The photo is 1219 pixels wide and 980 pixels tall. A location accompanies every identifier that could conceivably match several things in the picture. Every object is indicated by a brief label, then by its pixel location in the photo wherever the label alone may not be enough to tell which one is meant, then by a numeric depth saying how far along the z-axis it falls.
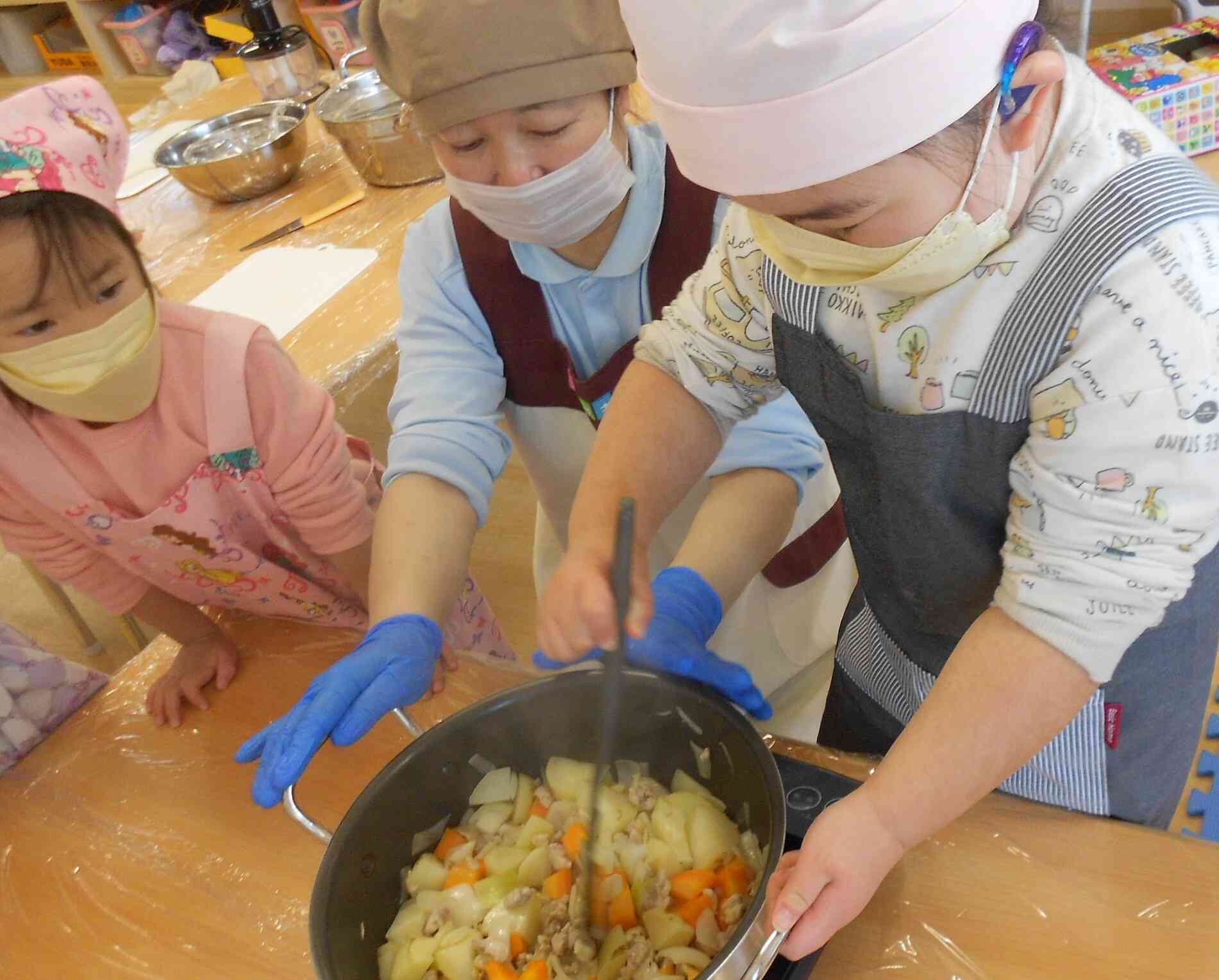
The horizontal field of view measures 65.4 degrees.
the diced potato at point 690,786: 0.69
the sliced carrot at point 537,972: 0.63
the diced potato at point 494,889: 0.69
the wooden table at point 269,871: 0.60
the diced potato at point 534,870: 0.70
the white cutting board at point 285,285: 1.56
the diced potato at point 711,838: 0.66
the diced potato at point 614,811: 0.70
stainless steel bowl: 1.83
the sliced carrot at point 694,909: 0.63
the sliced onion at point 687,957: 0.61
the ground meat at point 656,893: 0.65
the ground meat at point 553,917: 0.66
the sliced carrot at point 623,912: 0.66
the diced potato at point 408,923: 0.68
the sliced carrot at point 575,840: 0.69
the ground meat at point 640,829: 0.69
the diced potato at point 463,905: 0.68
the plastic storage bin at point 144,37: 3.18
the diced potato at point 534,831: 0.72
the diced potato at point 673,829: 0.67
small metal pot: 1.72
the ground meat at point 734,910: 0.62
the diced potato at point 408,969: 0.65
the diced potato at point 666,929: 0.63
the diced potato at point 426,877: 0.70
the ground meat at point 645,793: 0.72
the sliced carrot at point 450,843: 0.73
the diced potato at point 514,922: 0.66
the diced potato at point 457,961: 0.65
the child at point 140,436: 0.89
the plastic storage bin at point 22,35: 3.77
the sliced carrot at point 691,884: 0.64
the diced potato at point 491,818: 0.74
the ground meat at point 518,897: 0.67
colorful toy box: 1.39
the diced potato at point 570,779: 0.74
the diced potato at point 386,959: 0.66
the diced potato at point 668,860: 0.67
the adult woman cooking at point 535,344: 0.83
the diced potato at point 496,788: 0.73
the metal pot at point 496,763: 0.61
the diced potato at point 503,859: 0.71
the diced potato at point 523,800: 0.75
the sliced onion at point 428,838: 0.71
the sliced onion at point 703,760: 0.68
